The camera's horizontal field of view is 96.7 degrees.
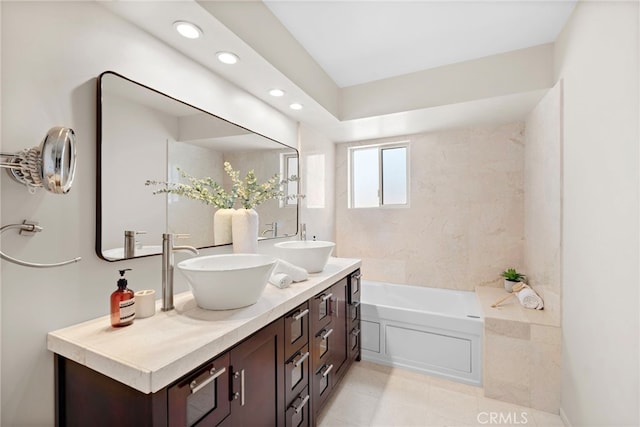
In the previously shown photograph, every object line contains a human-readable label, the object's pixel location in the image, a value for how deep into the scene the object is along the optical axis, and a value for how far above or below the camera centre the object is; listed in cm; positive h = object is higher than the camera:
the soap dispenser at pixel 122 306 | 105 -35
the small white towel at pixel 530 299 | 223 -69
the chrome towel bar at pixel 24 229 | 86 -5
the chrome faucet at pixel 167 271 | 124 -25
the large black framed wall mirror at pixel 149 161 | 120 +27
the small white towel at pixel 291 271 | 173 -35
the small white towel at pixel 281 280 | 161 -38
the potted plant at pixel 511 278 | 267 -61
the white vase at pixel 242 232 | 178 -12
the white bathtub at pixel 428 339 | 222 -105
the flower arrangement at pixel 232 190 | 156 +15
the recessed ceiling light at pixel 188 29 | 133 +88
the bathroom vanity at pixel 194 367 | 85 -55
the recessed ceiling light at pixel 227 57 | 158 +89
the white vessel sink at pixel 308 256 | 197 -30
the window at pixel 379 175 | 339 +47
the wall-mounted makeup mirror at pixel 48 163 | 92 +17
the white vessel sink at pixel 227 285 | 115 -30
